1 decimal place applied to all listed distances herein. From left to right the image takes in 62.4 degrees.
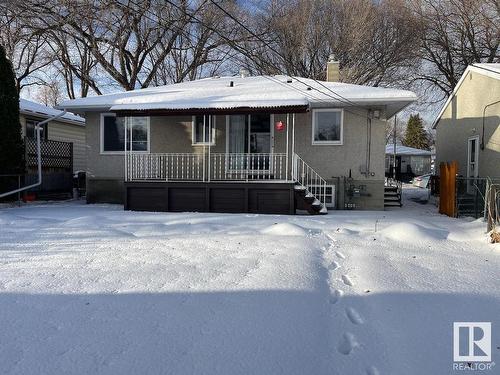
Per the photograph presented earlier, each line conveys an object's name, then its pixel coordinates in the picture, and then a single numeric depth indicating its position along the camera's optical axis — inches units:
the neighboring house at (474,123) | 488.4
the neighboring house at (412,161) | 1449.3
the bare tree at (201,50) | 923.4
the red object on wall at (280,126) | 466.5
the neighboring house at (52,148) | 596.7
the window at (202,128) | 496.1
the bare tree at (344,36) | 919.7
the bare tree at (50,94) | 1253.3
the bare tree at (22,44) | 797.0
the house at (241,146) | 434.3
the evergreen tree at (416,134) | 2162.9
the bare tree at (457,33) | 949.8
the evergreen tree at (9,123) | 484.1
